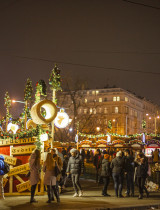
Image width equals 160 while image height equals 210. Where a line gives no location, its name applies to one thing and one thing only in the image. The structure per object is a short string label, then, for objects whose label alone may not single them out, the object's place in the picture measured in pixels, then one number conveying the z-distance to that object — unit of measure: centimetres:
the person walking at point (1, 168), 1171
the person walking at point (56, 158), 1255
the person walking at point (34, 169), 1195
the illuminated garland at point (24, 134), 1456
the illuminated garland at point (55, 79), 1666
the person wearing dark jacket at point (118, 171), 1388
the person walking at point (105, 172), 1426
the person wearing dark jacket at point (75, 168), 1389
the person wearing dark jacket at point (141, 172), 1379
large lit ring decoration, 1400
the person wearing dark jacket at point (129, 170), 1462
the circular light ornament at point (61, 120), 1822
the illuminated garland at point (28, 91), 1961
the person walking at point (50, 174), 1185
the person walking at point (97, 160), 2026
